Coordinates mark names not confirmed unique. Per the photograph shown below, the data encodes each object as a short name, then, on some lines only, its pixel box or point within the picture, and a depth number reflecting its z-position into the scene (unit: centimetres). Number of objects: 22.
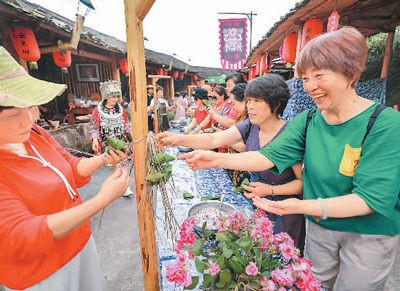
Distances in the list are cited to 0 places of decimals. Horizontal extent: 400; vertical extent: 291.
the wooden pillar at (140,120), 112
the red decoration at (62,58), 602
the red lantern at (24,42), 439
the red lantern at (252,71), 1232
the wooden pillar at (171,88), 1688
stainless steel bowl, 197
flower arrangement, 94
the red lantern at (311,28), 376
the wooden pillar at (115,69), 876
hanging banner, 945
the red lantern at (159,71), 1325
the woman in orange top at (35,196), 91
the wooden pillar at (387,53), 503
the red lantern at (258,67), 857
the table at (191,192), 166
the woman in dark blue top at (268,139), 170
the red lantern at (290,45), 472
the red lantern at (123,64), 874
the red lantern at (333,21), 318
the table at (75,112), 746
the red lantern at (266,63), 749
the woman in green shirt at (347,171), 108
